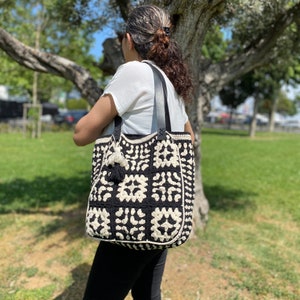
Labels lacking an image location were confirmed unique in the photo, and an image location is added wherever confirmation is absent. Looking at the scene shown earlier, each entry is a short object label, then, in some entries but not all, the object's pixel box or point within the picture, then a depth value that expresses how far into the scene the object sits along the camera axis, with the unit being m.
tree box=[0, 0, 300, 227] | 3.43
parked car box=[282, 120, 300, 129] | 51.49
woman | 1.58
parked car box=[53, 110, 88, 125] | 29.34
